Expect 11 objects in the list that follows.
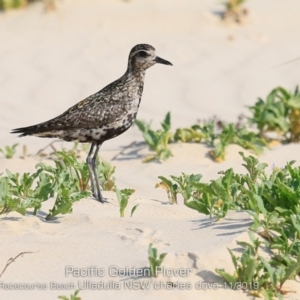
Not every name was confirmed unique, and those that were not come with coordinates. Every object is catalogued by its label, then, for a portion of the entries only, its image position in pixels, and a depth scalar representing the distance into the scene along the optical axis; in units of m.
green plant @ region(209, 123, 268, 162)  18.61
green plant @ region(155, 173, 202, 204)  13.45
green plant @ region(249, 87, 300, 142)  19.64
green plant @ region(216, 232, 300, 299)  10.32
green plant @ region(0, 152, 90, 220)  12.25
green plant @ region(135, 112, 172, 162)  18.80
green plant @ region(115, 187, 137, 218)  12.59
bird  15.43
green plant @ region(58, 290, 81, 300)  9.93
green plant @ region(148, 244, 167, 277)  10.37
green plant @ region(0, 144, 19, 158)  18.69
